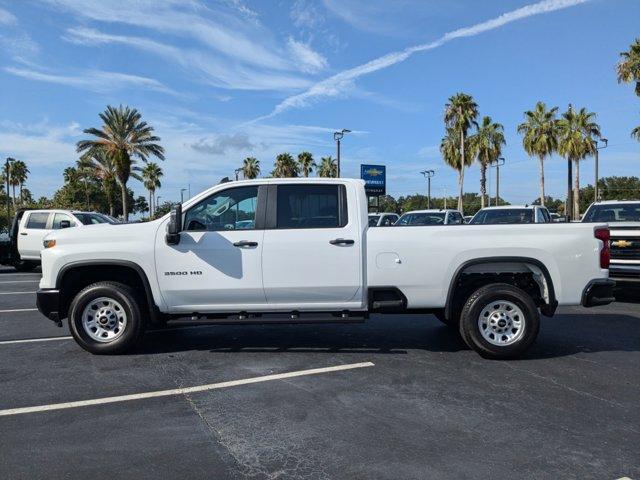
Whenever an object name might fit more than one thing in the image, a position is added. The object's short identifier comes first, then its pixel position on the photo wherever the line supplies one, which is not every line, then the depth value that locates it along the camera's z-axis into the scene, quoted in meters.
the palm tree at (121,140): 36.41
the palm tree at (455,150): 45.06
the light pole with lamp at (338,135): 30.59
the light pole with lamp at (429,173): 57.12
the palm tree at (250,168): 75.50
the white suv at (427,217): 18.09
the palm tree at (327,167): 74.20
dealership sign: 41.38
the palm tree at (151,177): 77.56
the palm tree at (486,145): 44.72
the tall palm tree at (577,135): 39.91
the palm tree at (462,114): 42.25
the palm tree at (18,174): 79.19
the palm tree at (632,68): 25.42
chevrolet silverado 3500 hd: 5.66
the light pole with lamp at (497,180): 54.29
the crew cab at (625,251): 9.13
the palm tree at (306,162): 67.88
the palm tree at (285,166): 68.75
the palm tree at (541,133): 41.33
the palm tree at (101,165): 39.52
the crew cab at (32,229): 15.02
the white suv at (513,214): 13.65
